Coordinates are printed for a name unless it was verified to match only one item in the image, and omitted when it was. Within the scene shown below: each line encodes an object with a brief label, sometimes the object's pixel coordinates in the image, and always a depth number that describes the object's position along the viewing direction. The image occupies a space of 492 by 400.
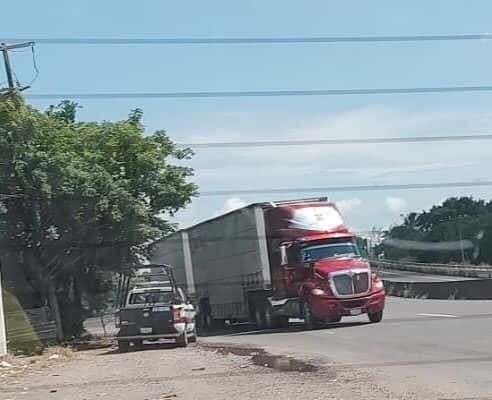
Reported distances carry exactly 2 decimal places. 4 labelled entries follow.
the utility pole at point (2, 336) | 22.84
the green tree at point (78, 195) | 24.78
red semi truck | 27.03
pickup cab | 23.77
